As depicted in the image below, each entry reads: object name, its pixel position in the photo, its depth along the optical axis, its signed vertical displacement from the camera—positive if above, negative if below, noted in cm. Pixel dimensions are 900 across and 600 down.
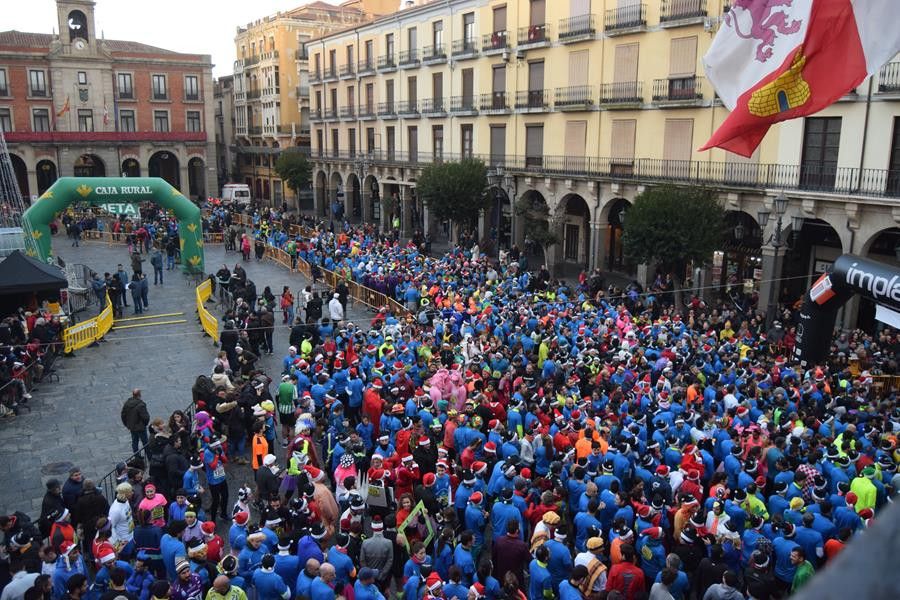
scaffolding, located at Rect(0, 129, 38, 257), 2719 -237
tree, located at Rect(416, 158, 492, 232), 3503 -146
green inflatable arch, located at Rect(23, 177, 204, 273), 2784 -170
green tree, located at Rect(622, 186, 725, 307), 2388 -216
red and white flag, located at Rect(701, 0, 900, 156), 761 +112
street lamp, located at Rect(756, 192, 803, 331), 2095 -211
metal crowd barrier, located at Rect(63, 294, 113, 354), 2128 -514
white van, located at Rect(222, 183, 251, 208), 5850 -281
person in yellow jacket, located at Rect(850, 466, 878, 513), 996 -440
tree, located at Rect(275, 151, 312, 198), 5653 -86
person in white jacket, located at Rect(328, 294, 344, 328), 2189 -447
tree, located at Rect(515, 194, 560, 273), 3169 -282
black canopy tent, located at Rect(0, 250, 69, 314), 2117 -354
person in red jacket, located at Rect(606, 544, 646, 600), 830 -465
